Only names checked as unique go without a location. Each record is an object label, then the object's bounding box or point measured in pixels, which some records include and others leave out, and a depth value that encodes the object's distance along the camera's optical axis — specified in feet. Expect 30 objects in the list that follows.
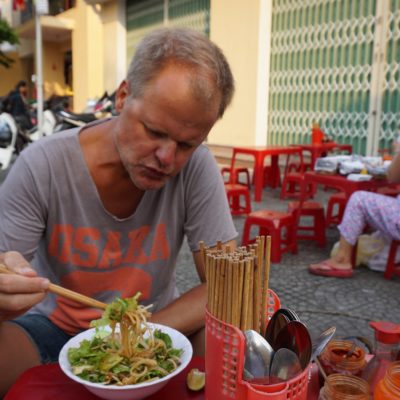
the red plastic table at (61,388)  3.61
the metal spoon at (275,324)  3.18
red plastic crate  2.74
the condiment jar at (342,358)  3.54
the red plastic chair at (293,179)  20.87
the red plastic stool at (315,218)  15.06
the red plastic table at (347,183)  13.34
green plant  65.10
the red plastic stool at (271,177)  25.18
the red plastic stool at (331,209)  15.78
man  4.35
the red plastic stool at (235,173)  21.35
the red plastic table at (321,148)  20.83
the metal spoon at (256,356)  2.97
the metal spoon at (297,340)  3.02
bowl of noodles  3.49
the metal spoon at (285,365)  2.93
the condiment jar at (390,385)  2.91
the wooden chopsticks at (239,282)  2.90
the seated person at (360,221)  11.73
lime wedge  3.61
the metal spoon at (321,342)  3.26
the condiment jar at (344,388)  3.09
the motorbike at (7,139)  29.11
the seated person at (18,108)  38.86
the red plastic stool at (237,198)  17.98
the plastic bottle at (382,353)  3.48
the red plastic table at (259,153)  21.12
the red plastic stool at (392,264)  12.30
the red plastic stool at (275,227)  13.48
